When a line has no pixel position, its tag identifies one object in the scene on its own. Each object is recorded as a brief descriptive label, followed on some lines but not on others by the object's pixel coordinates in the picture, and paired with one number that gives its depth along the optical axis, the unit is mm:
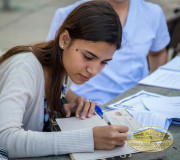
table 1568
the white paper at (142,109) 1724
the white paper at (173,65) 2169
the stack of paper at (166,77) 2004
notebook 1584
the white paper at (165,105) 1777
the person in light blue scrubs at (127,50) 2160
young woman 1571
